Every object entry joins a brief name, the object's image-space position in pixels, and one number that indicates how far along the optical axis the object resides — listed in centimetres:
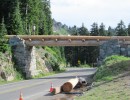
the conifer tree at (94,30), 11948
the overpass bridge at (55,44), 4909
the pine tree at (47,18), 8994
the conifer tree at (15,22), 5725
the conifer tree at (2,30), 4454
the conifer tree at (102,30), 12056
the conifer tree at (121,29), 11569
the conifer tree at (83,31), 12283
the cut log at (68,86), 2648
